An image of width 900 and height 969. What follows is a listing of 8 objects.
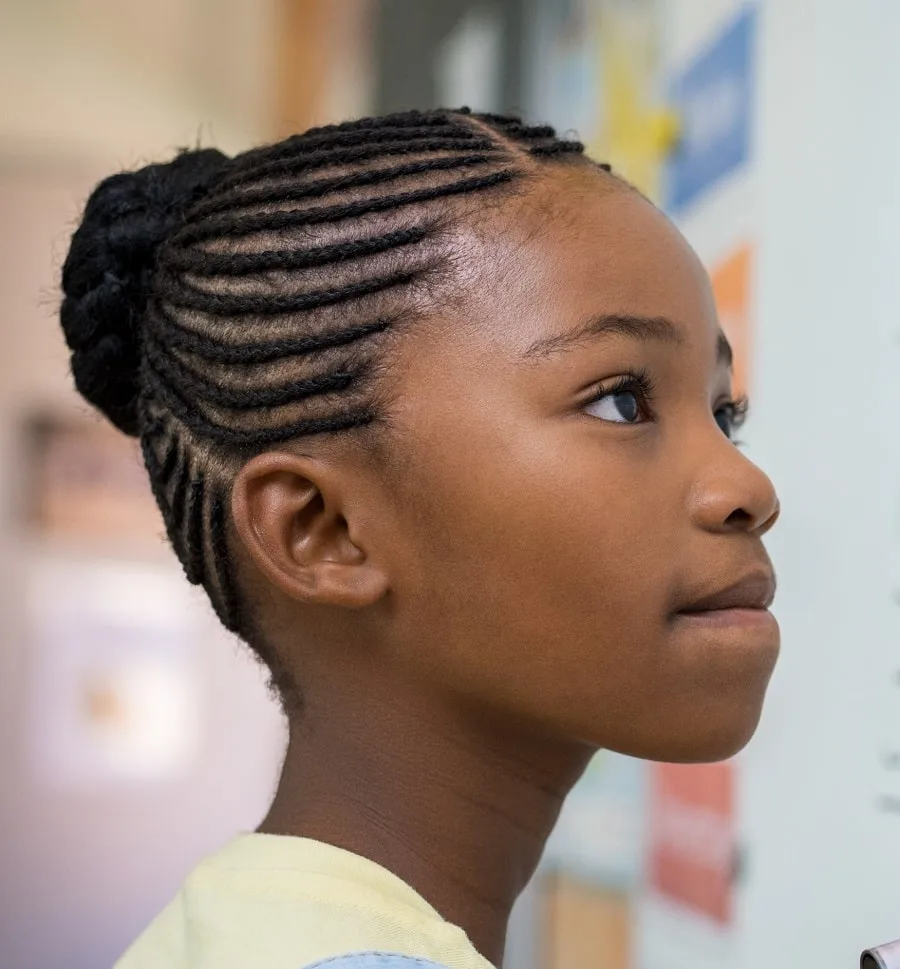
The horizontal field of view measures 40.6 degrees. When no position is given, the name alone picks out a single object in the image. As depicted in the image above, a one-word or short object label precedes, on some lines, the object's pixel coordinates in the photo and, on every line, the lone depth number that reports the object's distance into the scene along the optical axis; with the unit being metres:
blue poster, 0.92
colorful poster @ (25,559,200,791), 2.34
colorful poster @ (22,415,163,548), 2.44
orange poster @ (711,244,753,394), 0.89
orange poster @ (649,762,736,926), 0.90
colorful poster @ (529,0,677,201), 1.10
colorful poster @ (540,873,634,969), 1.13
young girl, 0.58
